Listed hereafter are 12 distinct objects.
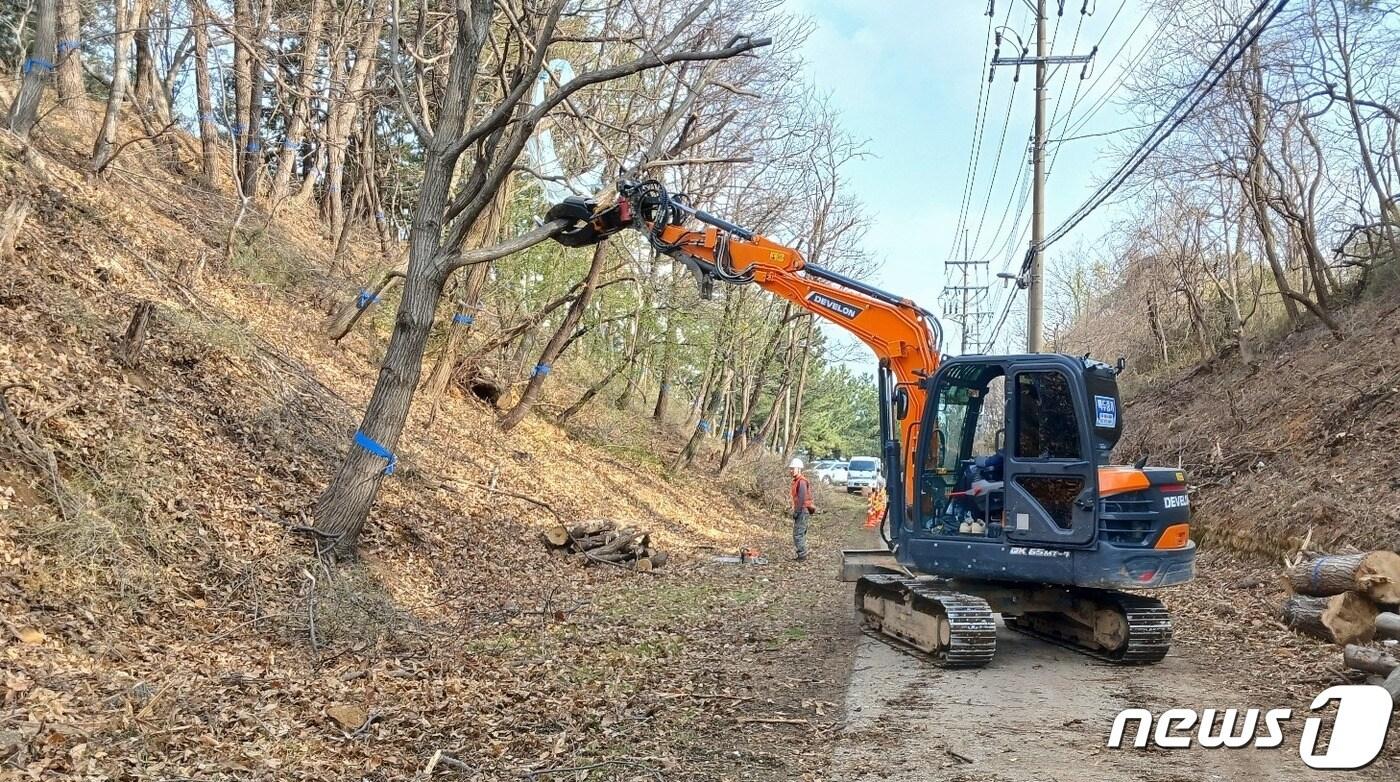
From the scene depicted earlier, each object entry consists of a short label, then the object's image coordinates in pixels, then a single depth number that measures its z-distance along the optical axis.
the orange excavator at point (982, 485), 7.91
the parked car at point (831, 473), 48.06
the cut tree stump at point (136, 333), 9.49
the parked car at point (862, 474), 42.41
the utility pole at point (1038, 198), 16.25
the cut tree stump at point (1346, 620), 8.06
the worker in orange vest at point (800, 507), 16.61
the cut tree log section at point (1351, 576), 7.95
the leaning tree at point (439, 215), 9.09
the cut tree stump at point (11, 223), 9.27
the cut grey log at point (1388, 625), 7.12
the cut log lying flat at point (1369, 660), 6.69
